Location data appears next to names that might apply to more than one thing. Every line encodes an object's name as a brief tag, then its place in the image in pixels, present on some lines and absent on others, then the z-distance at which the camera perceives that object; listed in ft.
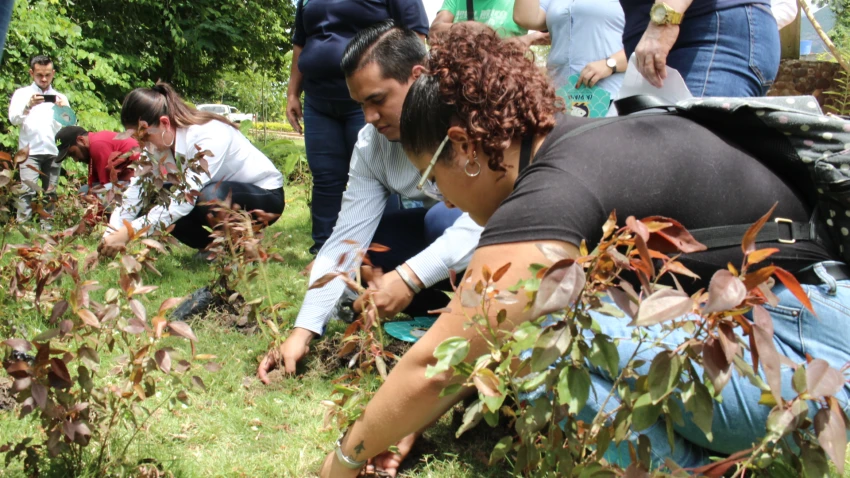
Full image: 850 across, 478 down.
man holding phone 21.91
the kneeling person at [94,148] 18.77
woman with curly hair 4.71
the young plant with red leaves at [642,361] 2.87
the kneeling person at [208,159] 12.93
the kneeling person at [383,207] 8.04
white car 92.79
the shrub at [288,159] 29.28
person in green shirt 12.56
